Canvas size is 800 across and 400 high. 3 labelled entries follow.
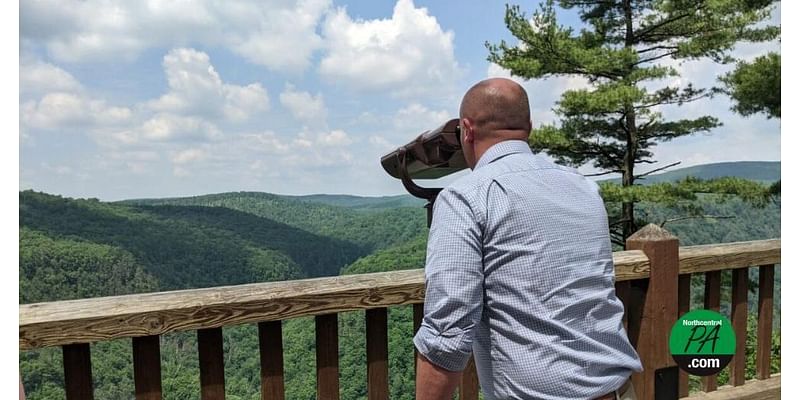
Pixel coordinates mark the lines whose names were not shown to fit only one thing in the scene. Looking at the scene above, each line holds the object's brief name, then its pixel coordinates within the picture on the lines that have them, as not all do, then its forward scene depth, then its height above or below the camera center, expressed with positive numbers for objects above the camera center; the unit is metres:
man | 1.05 -0.17
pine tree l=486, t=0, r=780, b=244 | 10.59 +2.17
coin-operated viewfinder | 1.41 +0.08
